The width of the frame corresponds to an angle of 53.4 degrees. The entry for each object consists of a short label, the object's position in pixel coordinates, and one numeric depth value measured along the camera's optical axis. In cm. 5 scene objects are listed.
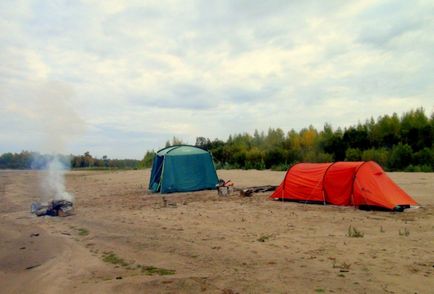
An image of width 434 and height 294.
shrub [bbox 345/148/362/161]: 3468
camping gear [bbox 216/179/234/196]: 1923
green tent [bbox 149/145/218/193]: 2155
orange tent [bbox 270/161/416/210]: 1388
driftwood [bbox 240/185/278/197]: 1820
